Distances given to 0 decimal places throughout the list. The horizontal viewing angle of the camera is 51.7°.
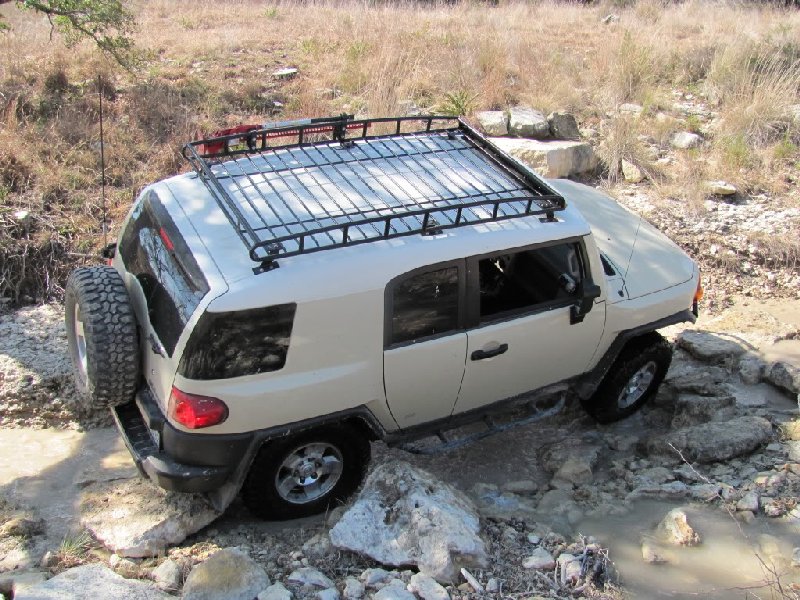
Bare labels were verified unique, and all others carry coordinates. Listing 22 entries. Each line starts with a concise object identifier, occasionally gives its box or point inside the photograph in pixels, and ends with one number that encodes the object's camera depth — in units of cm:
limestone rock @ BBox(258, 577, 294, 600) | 354
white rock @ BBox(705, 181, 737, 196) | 833
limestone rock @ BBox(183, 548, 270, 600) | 353
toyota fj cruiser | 389
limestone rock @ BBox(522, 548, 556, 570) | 382
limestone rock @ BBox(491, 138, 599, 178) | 842
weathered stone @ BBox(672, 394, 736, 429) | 552
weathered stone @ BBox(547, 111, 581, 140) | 904
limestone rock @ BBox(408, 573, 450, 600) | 354
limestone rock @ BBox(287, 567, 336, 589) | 371
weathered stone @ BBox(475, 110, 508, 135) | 910
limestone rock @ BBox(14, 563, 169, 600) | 339
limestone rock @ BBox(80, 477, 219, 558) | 413
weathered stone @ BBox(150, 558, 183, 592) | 375
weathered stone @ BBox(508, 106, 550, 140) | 896
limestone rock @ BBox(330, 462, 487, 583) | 376
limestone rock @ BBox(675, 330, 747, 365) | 620
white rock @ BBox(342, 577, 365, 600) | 362
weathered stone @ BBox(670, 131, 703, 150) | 934
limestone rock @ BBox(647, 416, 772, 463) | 500
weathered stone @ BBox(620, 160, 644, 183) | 866
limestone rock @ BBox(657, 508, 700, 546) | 402
